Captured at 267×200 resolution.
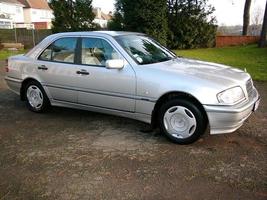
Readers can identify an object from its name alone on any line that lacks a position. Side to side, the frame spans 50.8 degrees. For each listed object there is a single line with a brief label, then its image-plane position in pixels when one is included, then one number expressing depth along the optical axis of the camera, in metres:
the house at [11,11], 43.74
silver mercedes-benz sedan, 3.81
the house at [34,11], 52.45
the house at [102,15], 63.49
